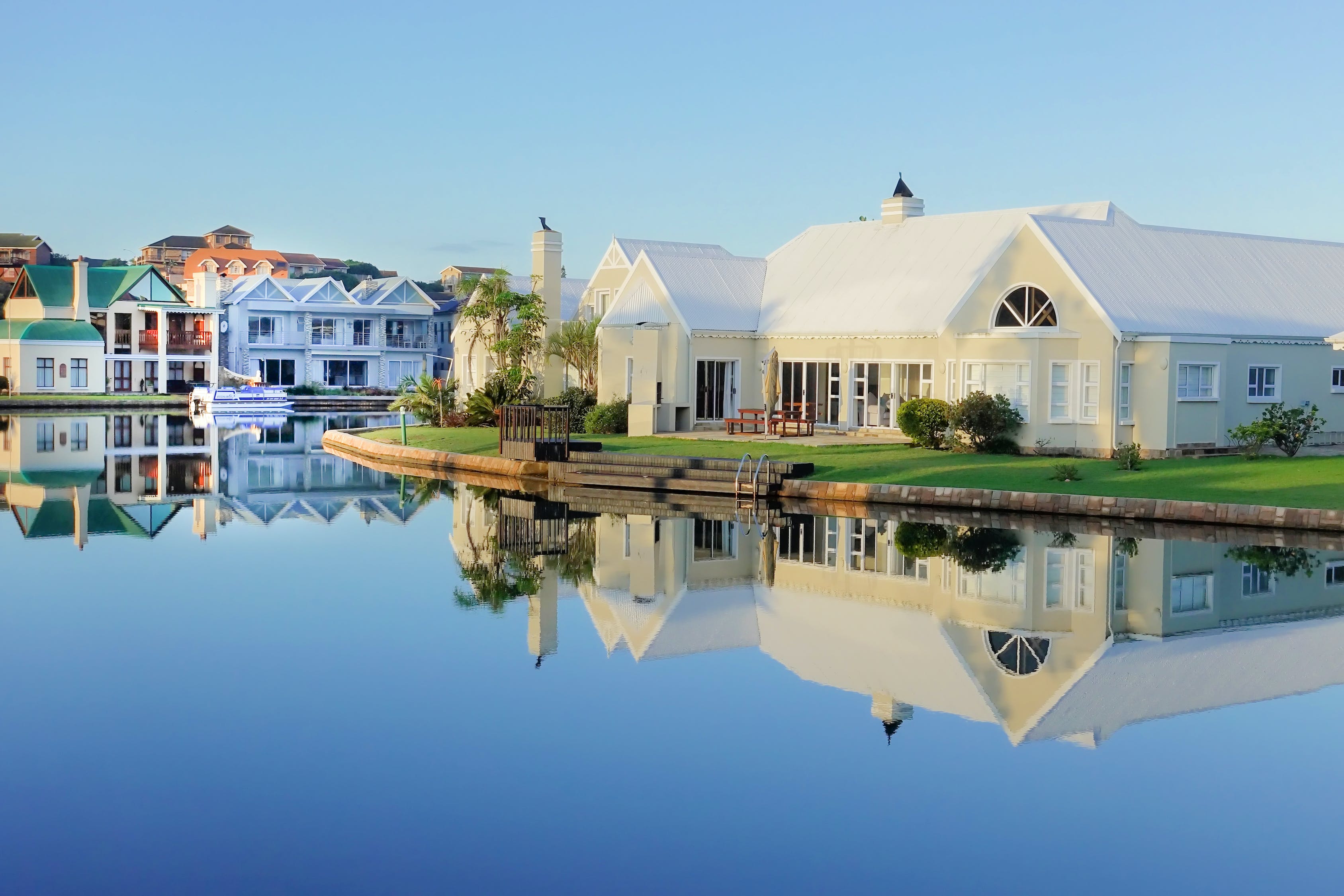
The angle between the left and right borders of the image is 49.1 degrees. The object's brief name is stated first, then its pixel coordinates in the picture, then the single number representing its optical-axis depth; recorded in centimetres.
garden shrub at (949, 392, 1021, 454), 3067
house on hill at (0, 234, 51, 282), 12925
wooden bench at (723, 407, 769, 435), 3575
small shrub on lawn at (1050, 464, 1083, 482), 2653
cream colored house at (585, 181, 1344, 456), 3036
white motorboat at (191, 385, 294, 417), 6875
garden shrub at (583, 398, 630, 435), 3800
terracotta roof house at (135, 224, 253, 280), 15338
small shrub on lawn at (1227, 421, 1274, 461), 2920
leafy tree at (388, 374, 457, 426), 4472
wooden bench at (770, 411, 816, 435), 3525
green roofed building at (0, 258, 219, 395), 7794
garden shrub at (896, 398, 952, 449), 3136
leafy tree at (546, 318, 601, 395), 4284
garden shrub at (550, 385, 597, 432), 3997
